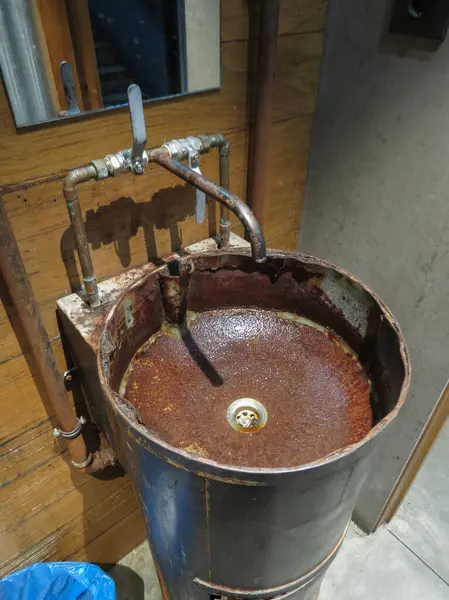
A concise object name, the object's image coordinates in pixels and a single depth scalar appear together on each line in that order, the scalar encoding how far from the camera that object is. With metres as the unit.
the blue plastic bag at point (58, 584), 1.11
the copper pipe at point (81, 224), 0.69
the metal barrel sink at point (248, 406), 0.57
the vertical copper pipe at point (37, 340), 0.66
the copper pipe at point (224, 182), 0.85
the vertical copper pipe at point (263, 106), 0.81
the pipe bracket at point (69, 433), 0.91
